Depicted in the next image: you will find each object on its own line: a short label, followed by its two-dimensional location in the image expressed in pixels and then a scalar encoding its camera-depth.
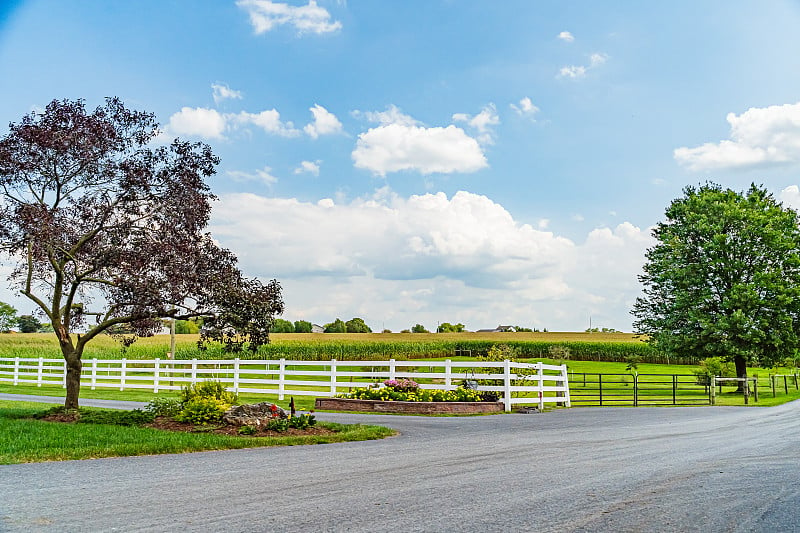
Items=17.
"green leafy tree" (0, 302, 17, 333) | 78.31
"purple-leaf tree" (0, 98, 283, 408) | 14.36
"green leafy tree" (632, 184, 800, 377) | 33.41
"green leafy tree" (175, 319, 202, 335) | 81.18
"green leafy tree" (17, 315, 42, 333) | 71.80
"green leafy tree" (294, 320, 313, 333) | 106.44
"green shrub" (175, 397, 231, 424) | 13.15
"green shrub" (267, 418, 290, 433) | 12.63
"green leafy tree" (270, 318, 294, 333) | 100.86
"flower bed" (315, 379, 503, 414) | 17.81
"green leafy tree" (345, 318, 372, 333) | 106.10
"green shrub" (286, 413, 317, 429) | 12.91
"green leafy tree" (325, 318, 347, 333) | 105.69
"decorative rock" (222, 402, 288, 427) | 12.80
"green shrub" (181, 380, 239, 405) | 13.95
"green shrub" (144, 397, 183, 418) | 13.98
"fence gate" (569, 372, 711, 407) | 27.23
